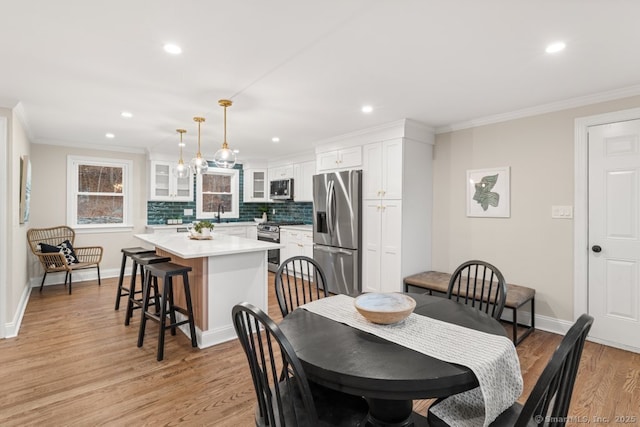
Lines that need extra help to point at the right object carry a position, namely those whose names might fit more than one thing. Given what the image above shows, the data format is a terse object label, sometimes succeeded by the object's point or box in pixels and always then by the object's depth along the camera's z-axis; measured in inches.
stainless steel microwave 251.0
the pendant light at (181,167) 171.4
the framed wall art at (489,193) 142.3
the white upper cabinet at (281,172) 255.9
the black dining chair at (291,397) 42.8
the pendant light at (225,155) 123.2
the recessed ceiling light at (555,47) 82.0
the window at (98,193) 212.5
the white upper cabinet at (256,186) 279.4
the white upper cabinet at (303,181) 236.5
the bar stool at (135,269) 129.5
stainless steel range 239.8
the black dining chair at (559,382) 37.7
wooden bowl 60.7
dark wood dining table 44.4
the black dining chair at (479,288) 78.1
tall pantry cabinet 155.4
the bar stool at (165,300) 109.4
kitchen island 118.6
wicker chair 181.6
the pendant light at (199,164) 147.0
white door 113.0
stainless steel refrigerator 173.0
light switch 125.8
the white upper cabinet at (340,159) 175.7
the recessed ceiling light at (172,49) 82.7
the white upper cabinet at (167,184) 235.1
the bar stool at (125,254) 149.5
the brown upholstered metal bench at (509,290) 117.3
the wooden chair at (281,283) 80.4
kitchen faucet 271.3
